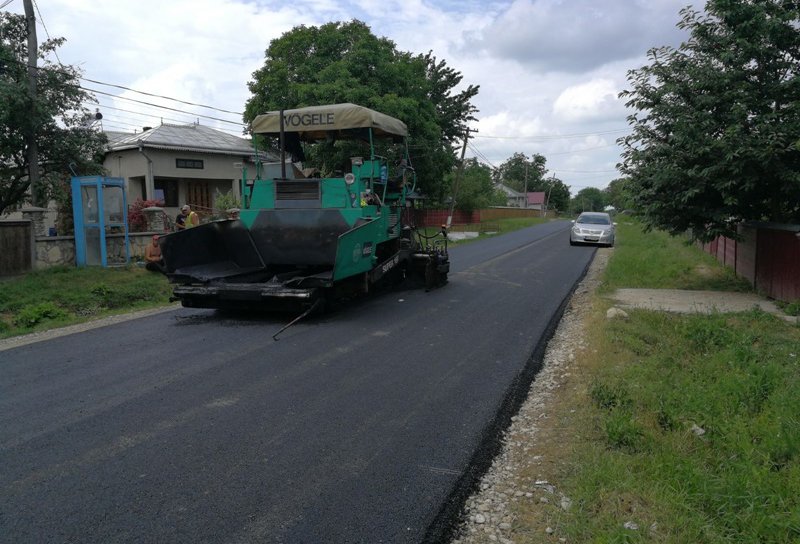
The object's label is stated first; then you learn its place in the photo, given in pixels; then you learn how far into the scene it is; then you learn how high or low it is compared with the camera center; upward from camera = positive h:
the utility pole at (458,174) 36.72 +2.35
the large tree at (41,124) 15.07 +2.38
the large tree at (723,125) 9.44 +1.33
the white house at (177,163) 25.14 +2.24
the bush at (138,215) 19.34 +0.08
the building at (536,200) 104.82 +1.96
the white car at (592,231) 25.27 -0.81
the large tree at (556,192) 114.38 +3.52
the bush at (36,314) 9.90 -1.54
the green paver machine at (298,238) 8.84 -0.35
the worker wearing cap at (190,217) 14.51 -0.01
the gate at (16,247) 13.28 -0.60
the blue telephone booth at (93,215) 14.75 +0.08
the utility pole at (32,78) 15.20 +3.45
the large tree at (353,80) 23.80 +5.46
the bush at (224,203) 23.51 +0.52
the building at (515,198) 108.19 +2.45
